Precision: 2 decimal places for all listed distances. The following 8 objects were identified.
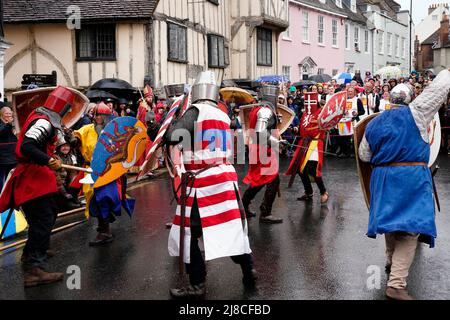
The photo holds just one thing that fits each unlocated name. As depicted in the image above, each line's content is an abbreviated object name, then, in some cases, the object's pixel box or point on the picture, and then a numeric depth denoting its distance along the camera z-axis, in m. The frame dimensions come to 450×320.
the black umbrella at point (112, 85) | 14.51
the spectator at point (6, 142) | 8.86
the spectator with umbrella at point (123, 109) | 13.02
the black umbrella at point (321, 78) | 22.66
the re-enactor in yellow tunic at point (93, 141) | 7.05
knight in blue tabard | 4.83
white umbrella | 25.94
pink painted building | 29.02
